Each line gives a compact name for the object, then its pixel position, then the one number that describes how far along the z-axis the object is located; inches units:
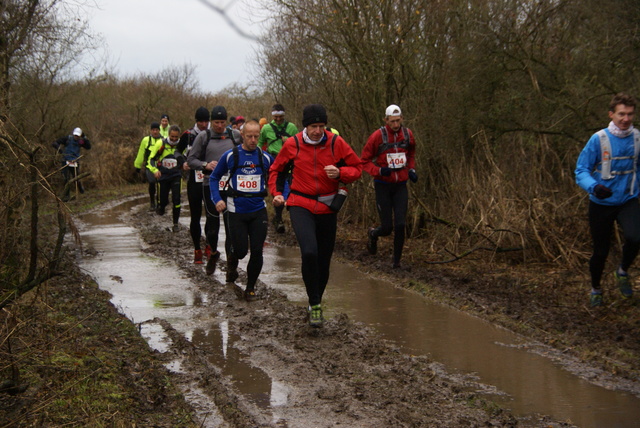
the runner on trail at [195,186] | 416.6
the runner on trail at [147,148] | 683.4
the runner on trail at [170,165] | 562.3
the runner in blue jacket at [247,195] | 334.6
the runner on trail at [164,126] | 711.7
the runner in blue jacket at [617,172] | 278.8
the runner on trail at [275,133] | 546.6
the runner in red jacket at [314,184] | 278.5
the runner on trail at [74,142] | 882.1
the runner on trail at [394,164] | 393.7
